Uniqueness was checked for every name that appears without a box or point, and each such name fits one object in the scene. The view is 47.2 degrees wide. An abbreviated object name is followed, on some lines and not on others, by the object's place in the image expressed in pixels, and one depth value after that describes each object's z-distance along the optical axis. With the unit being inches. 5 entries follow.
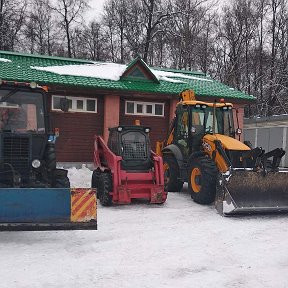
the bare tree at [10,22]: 1000.0
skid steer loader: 284.8
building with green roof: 471.0
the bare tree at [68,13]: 1150.9
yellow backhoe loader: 264.0
